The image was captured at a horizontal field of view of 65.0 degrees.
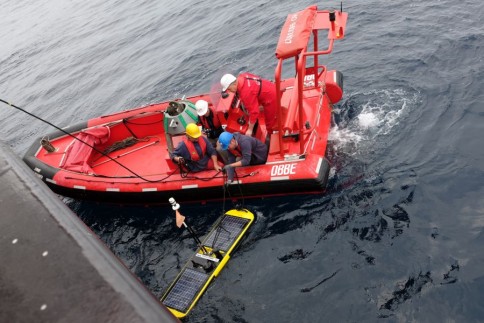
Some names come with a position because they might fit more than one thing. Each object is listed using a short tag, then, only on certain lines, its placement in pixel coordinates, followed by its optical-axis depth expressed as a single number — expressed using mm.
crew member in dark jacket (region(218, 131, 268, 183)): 6800
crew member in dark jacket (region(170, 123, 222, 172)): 7086
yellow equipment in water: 5863
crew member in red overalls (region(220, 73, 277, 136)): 6922
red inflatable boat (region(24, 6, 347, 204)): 6867
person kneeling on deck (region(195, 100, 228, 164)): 7770
